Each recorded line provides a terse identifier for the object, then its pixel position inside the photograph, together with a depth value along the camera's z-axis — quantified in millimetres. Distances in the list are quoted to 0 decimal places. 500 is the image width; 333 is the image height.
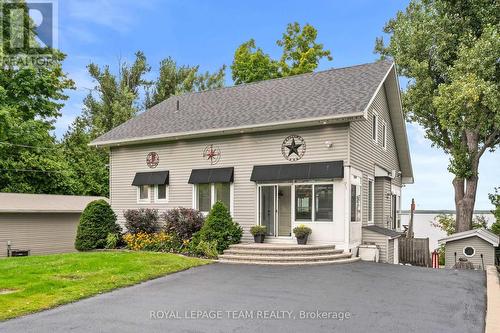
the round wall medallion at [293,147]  14148
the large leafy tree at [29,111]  22422
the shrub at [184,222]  14625
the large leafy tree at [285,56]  32250
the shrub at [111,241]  15469
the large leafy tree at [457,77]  19328
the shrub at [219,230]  13539
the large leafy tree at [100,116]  29828
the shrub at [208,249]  13062
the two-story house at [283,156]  13633
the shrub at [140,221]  16078
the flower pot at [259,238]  14141
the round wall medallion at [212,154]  15820
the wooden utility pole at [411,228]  19794
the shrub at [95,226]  15477
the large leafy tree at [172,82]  35375
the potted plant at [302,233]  13492
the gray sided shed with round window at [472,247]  14773
